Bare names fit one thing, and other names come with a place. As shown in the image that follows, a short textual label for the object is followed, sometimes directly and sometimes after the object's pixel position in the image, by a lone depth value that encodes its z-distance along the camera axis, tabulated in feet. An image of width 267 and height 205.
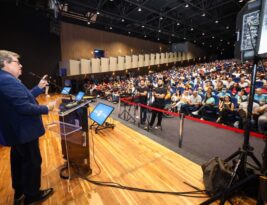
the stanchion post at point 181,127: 10.43
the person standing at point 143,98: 16.74
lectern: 6.93
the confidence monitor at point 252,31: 4.77
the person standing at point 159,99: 15.47
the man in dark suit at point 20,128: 4.98
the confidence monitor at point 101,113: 10.89
